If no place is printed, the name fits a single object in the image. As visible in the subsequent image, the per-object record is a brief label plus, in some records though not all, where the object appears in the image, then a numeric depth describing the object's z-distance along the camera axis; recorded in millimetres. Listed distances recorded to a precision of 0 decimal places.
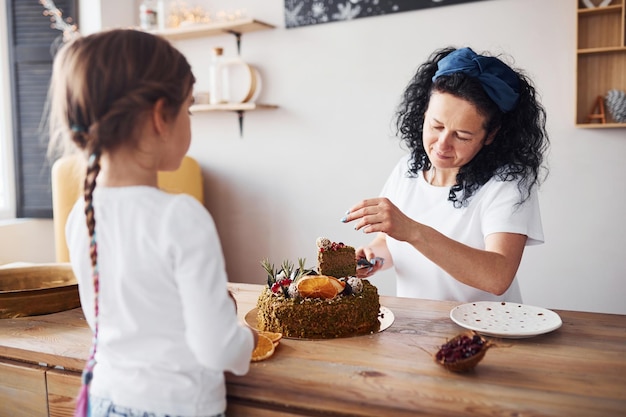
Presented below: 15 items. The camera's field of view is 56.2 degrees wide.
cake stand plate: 1483
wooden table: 1055
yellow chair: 3283
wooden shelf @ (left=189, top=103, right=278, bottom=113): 3432
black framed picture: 3125
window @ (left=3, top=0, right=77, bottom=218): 3549
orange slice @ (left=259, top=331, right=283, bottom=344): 1354
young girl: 933
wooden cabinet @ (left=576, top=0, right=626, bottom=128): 2707
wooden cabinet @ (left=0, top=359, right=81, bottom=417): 1331
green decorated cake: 1415
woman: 1664
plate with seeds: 1381
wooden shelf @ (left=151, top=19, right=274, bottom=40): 3386
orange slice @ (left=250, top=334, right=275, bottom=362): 1266
